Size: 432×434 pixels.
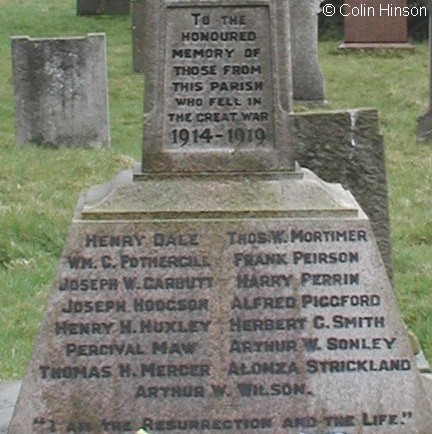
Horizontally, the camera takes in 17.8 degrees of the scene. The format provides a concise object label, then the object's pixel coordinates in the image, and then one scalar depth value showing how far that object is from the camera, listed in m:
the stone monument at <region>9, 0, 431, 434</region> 4.92
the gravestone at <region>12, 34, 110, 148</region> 12.37
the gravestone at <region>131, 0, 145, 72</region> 16.88
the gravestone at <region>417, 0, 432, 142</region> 13.34
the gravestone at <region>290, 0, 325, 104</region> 14.79
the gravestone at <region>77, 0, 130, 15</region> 24.19
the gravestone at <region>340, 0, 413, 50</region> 18.59
